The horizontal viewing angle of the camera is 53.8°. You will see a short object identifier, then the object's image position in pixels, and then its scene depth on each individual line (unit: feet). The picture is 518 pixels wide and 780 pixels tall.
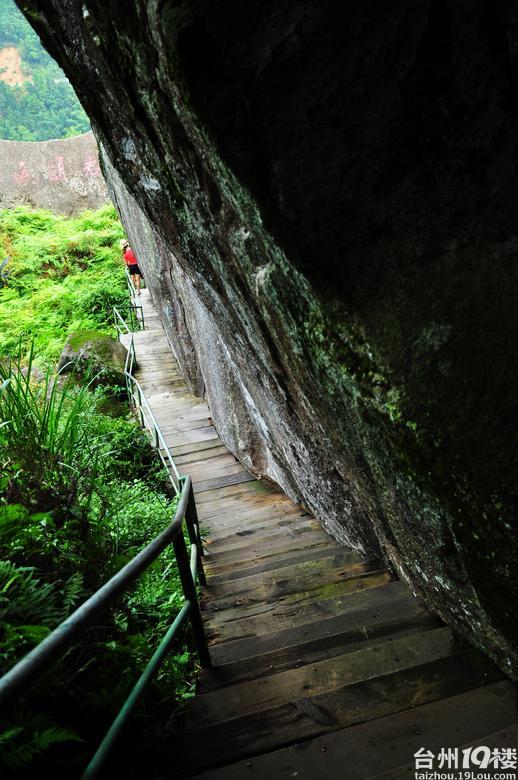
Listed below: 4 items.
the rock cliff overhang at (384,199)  6.10
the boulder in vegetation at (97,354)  35.29
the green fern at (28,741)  4.61
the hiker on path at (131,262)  47.93
